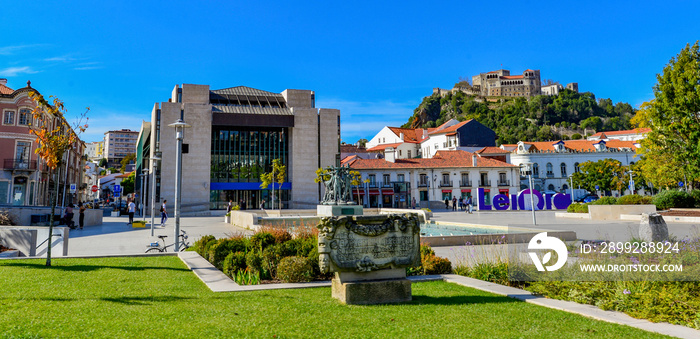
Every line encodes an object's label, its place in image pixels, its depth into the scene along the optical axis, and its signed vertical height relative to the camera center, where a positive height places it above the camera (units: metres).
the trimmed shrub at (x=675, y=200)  27.89 -0.23
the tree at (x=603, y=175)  62.48 +3.71
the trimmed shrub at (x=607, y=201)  30.23 -0.22
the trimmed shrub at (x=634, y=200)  29.47 -0.18
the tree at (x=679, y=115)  27.00 +5.80
